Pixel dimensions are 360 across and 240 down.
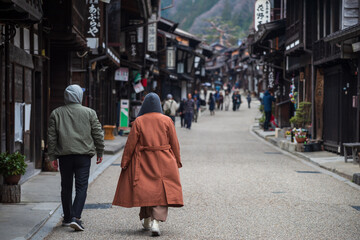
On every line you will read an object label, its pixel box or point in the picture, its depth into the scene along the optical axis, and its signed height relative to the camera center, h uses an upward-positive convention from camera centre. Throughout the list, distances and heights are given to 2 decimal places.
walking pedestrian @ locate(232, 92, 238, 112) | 58.03 +0.76
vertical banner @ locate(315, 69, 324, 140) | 21.19 +0.23
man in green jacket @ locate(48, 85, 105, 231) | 7.49 -0.48
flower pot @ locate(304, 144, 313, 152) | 20.01 -1.35
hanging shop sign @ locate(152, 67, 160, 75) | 44.11 +2.84
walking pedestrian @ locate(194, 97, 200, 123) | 43.16 -0.50
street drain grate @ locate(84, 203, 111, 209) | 9.47 -1.63
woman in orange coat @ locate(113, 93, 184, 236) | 7.22 -0.77
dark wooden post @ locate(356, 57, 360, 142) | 16.31 -0.24
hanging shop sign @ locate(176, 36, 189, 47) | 64.63 +7.50
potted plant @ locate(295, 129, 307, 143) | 20.41 -1.02
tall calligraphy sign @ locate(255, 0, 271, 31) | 35.25 +5.83
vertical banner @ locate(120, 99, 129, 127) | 28.42 -0.25
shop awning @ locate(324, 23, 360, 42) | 13.83 +1.85
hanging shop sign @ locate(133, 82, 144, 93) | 34.88 +1.20
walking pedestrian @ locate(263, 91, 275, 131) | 30.05 +0.30
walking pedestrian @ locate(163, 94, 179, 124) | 29.66 +0.01
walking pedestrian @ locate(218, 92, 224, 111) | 61.46 +0.80
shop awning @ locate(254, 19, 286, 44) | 29.22 +4.04
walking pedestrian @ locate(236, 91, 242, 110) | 58.12 +0.86
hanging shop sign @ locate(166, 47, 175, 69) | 50.48 +4.29
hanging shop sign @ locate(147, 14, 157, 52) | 37.19 +4.35
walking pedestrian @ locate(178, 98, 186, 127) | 35.09 -0.11
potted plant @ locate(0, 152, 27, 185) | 9.62 -1.03
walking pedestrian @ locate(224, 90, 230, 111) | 61.67 +0.65
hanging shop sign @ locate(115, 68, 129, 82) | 30.24 +1.70
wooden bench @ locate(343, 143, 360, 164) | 15.25 -1.13
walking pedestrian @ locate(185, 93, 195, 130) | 33.71 -0.27
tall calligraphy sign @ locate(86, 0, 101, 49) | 19.70 +2.67
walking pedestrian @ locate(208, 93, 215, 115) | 51.34 +0.30
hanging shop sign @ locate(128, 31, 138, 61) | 33.56 +3.59
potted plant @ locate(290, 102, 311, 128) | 22.62 -0.23
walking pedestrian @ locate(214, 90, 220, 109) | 62.34 +1.02
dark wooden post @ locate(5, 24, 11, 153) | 9.48 +0.32
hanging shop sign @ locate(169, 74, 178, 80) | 53.90 +2.89
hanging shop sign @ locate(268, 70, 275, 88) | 35.41 +1.77
